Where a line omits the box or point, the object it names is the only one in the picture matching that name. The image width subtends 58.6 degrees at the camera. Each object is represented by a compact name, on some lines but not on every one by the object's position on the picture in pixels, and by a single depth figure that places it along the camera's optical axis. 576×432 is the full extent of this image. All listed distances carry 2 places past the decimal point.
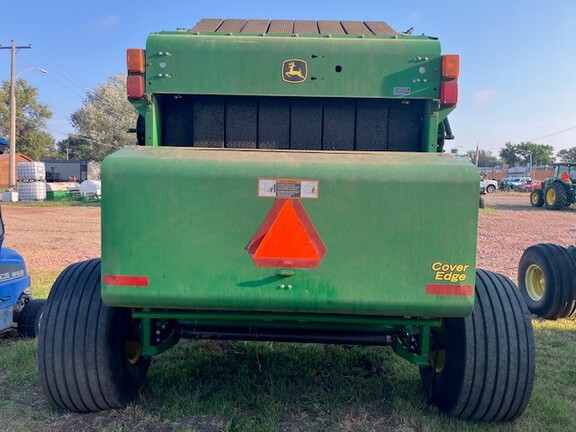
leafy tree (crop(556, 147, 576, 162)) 86.79
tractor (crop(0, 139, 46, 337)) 4.58
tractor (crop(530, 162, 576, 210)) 24.02
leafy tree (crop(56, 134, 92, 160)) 47.63
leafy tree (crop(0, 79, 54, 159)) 53.38
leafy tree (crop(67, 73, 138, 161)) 39.81
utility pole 28.24
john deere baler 2.41
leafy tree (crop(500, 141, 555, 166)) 84.56
